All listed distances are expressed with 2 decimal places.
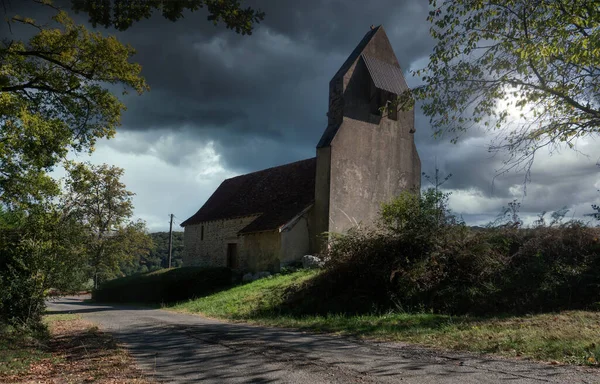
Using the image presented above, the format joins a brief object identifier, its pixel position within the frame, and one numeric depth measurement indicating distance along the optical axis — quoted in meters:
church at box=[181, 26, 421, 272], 22.62
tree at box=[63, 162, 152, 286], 38.75
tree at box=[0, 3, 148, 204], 13.49
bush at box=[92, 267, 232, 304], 23.83
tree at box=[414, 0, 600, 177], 10.22
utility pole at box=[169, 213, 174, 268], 42.17
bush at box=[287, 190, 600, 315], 12.07
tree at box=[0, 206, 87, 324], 11.85
